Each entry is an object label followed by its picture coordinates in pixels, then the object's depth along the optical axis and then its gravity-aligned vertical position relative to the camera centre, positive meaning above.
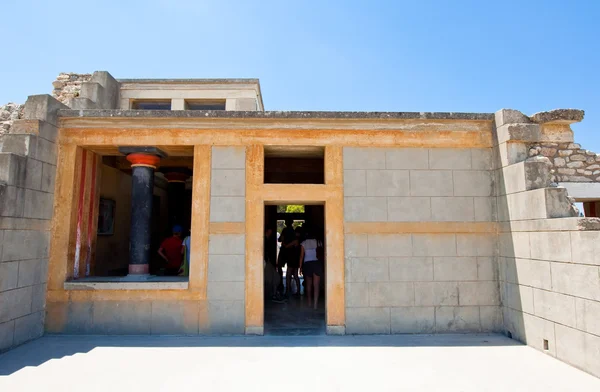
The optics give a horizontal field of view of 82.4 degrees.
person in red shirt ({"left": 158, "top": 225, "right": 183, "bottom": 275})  7.46 -0.36
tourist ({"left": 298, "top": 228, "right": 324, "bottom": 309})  7.60 -0.64
